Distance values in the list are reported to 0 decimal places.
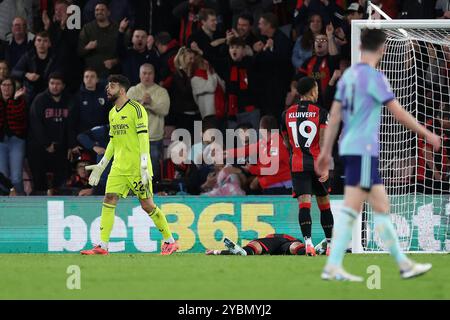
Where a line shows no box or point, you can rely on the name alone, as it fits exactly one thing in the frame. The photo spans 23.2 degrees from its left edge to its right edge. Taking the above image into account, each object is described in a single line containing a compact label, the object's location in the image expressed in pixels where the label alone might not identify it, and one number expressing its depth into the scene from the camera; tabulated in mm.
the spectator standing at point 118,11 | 18109
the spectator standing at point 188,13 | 17938
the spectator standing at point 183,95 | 17328
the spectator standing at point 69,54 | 17734
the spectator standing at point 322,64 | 16938
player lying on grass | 14180
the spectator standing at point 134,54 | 17469
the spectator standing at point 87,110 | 17297
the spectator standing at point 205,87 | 17266
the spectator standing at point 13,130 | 17250
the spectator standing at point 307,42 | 17125
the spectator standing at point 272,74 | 17281
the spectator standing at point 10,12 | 18375
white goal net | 15422
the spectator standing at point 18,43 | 17984
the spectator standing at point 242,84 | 17344
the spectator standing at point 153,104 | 16906
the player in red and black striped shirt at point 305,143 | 13805
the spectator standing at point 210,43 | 17516
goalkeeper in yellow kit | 13914
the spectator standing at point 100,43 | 17642
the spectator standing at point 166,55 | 17516
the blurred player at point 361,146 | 9094
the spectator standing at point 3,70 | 17470
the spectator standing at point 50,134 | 17281
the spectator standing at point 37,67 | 17781
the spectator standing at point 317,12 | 17453
